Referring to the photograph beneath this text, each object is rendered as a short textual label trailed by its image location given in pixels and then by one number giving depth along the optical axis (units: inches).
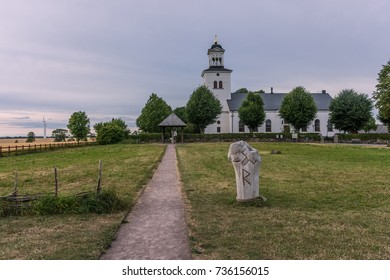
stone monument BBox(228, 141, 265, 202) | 378.9
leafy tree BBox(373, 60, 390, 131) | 1720.0
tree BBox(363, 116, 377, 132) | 3440.0
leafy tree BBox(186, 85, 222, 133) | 2559.1
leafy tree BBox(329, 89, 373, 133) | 2551.7
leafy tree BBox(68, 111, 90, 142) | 3476.9
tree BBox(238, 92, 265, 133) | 2674.7
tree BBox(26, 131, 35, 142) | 3725.1
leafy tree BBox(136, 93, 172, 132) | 3024.1
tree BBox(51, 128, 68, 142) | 4331.2
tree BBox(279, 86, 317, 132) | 2608.3
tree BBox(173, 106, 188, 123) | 3811.3
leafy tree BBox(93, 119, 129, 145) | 2284.7
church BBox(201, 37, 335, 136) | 2987.2
